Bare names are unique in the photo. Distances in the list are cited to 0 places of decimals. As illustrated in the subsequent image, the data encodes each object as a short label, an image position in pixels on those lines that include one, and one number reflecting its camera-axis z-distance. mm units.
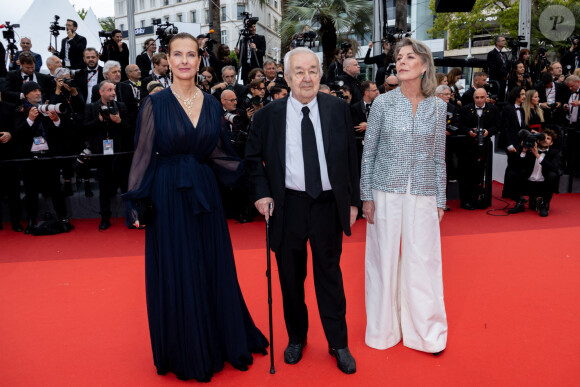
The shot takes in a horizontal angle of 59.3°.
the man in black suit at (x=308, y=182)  2754
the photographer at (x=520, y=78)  9766
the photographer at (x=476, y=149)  7309
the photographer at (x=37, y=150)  6559
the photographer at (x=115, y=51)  9469
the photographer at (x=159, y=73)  7273
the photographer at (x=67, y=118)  6621
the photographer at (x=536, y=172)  6934
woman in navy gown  2816
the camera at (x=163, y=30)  8242
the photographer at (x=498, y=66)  10297
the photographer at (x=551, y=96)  8869
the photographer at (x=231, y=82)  7968
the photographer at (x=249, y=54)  9805
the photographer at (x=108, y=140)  6414
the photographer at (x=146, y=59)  9344
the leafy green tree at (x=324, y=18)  17031
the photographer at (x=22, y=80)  7418
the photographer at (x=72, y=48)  9180
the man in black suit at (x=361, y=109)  7004
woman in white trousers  3037
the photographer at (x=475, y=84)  8234
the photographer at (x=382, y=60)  8500
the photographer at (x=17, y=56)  9041
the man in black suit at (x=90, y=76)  7746
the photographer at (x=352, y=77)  7691
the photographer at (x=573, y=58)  10839
